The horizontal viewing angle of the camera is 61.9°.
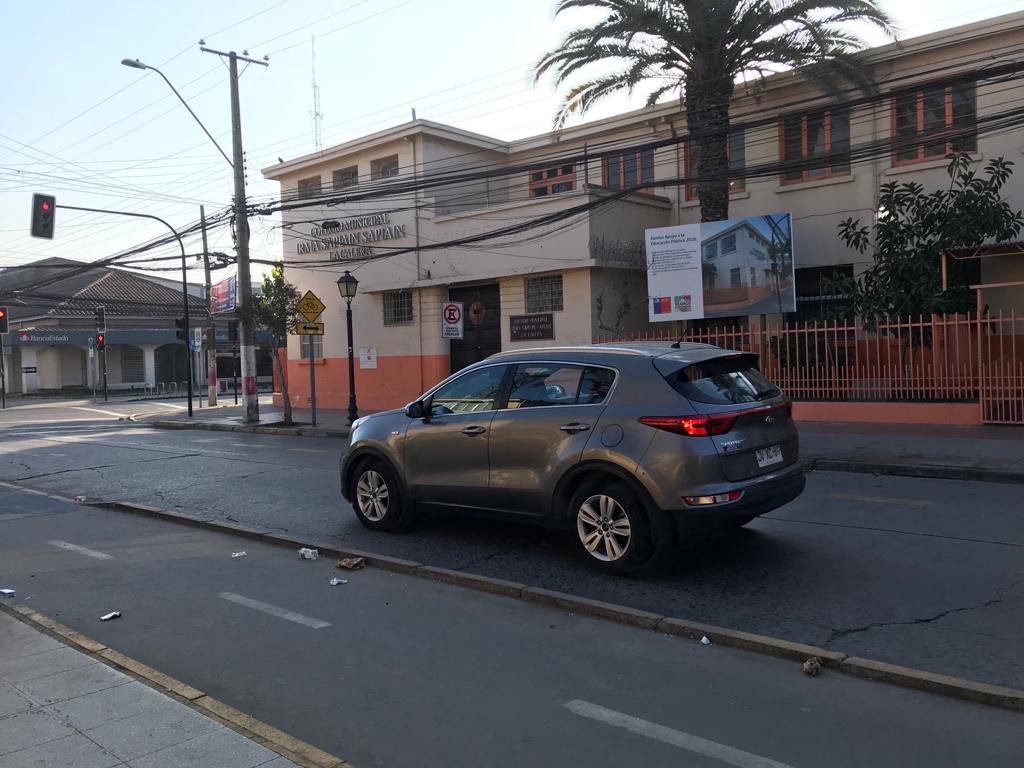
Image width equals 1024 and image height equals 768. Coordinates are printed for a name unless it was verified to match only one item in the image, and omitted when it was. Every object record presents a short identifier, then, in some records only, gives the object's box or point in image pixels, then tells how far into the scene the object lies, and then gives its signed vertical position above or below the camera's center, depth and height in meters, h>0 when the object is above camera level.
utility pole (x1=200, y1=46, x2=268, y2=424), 22.84 +3.37
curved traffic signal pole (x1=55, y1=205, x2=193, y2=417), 27.91 +4.48
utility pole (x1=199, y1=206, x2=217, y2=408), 33.11 +0.50
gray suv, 6.12 -0.69
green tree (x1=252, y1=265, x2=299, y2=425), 22.59 +1.54
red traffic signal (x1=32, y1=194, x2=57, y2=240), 22.16 +4.18
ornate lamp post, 21.03 +1.86
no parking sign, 20.25 +0.98
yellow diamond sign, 21.57 +1.49
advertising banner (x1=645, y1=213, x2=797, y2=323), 18.47 +1.84
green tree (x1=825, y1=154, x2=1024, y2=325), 15.90 +2.08
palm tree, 17.88 +6.61
